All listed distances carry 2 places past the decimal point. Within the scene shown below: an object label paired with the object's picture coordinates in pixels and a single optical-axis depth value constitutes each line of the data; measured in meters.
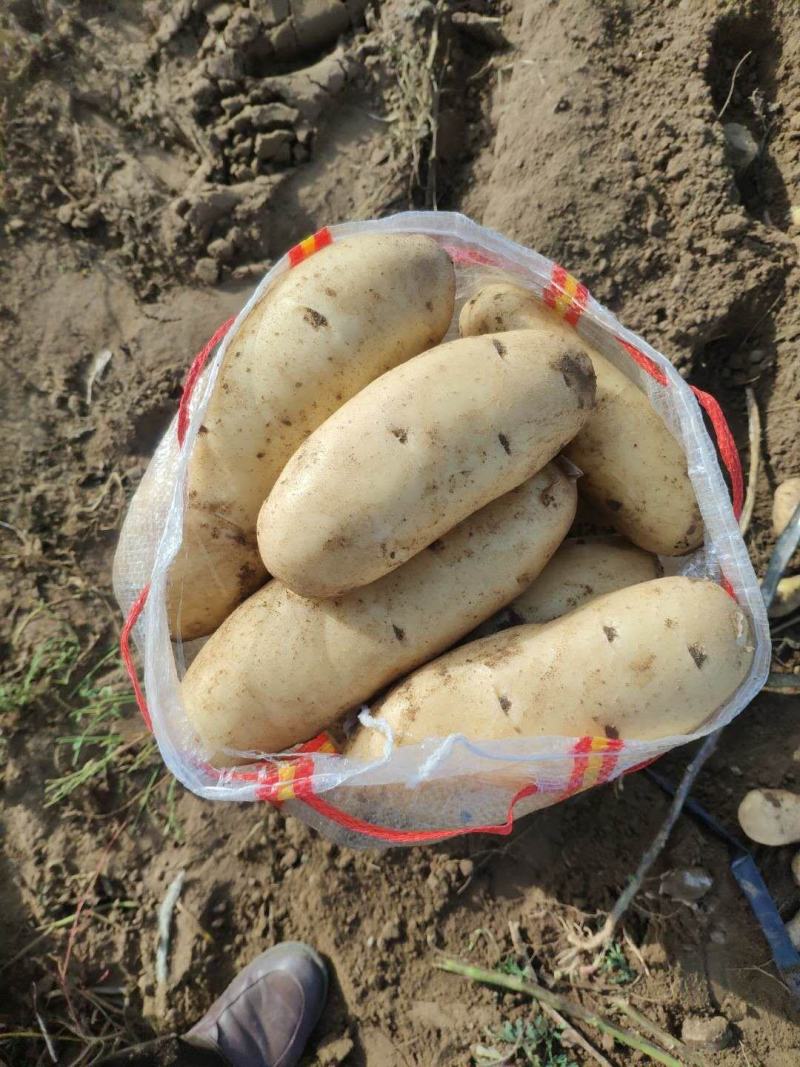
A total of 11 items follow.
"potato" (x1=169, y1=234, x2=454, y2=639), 0.42
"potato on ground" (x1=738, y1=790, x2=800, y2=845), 0.46
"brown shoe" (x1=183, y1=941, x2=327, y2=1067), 0.49
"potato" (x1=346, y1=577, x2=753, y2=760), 0.38
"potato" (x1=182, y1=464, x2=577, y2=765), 0.42
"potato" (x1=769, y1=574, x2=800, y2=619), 0.50
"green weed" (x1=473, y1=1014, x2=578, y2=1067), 0.47
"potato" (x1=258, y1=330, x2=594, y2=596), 0.38
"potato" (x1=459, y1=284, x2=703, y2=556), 0.44
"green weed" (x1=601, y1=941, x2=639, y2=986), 0.48
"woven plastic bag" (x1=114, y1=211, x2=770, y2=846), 0.39
